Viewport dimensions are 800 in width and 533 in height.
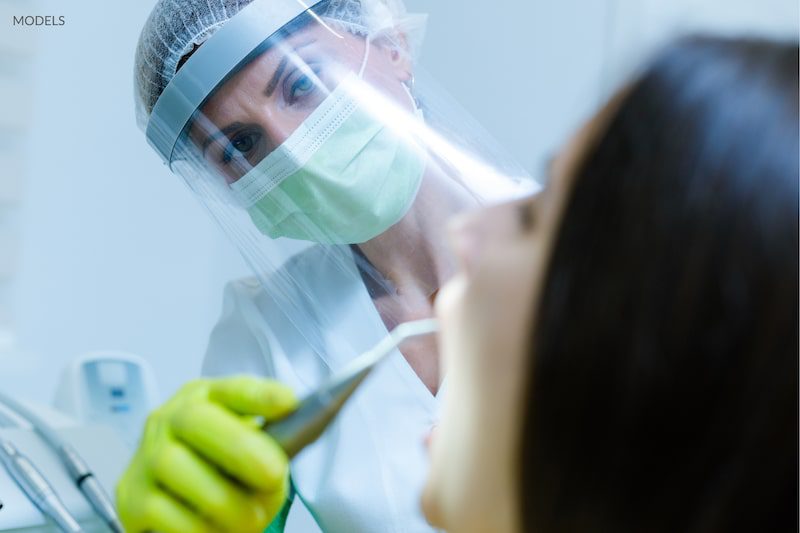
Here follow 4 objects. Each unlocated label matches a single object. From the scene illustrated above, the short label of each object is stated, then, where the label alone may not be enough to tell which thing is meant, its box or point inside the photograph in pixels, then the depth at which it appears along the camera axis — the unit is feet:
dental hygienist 2.86
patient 1.34
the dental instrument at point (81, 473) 3.40
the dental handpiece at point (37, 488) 3.21
